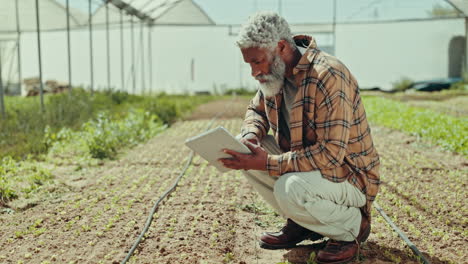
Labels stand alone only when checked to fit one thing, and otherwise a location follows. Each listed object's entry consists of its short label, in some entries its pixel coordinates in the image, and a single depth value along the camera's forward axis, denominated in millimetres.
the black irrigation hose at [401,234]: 2502
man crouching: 2295
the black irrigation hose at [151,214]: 2563
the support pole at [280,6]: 17391
